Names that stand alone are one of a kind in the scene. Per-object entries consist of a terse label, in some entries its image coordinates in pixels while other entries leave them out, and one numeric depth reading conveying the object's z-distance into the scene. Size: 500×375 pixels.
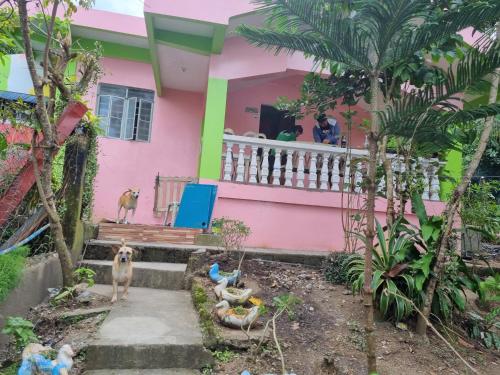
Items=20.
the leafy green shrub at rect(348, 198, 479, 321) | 3.90
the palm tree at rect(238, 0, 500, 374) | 2.67
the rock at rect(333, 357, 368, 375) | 3.25
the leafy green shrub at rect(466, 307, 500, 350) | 4.09
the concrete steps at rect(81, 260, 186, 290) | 4.77
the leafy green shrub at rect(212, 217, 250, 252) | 5.04
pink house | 6.54
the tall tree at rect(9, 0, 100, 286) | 3.52
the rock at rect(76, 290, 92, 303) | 3.93
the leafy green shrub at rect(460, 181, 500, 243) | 4.57
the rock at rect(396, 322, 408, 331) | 3.91
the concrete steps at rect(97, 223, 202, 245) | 5.84
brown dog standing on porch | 7.18
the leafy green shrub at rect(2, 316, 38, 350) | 2.82
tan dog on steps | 4.16
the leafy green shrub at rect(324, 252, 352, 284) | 4.88
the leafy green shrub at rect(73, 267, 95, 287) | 4.02
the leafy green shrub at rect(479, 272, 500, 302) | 4.07
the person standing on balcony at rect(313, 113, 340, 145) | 7.47
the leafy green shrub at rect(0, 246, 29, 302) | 3.07
